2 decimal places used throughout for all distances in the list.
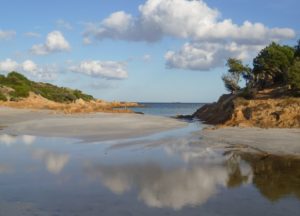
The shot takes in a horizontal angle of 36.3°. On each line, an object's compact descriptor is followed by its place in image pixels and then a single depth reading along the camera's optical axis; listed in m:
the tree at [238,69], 66.38
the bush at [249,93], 52.38
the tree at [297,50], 62.67
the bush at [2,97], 85.79
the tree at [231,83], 68.06
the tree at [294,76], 45.05
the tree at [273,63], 58.72
